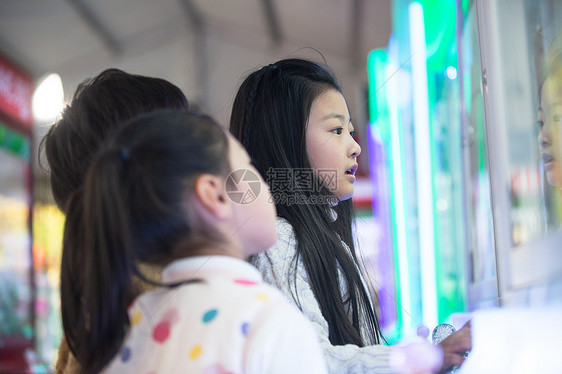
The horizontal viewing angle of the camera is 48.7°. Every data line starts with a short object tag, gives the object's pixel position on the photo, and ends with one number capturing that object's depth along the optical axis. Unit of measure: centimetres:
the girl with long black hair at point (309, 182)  84
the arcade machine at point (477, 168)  53
